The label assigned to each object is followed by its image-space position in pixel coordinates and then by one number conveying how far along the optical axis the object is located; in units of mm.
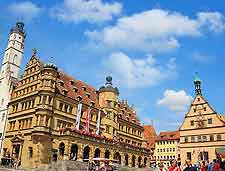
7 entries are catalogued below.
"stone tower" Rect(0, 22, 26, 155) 58938
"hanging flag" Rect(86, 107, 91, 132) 54688
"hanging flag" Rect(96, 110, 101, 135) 57750
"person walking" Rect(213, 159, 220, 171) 15039
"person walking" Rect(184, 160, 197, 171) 14500
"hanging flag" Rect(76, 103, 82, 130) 52344
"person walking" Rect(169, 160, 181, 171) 16562
